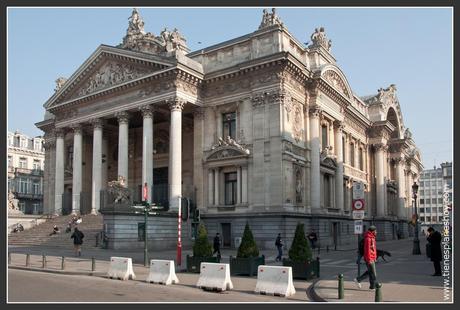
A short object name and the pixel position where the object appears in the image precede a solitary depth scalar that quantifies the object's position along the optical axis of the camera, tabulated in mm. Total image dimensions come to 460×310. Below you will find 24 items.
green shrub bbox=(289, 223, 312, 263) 18844
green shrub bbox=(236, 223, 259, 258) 19781
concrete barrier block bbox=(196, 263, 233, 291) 16062
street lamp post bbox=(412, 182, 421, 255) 32656
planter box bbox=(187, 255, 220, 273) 20453
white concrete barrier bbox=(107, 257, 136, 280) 19016
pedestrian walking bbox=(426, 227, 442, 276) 19312
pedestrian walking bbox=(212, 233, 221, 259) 28156
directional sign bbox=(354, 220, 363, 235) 17609
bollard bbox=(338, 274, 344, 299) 13891
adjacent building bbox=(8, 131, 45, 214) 82750
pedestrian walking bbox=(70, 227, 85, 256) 28686
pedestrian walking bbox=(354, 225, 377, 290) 15492
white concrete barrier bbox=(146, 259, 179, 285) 17672
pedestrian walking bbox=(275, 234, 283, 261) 27748
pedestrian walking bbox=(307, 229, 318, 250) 35750
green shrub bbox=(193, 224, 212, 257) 20672
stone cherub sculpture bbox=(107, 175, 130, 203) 36250
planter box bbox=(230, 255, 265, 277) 19719
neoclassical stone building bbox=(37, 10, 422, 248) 38094
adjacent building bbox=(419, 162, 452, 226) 143250
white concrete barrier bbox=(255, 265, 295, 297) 15113
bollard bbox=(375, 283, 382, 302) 12695
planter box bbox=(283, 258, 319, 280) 18750
